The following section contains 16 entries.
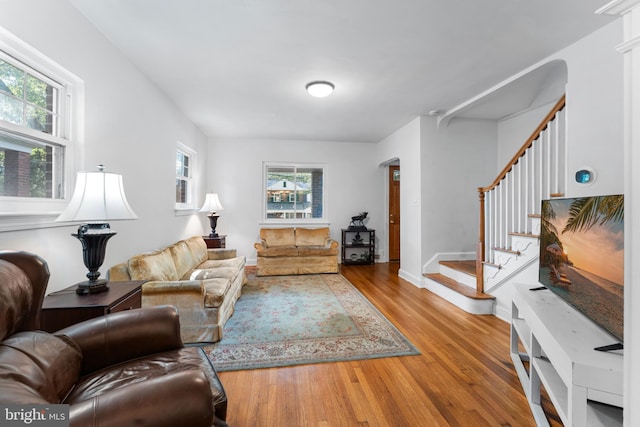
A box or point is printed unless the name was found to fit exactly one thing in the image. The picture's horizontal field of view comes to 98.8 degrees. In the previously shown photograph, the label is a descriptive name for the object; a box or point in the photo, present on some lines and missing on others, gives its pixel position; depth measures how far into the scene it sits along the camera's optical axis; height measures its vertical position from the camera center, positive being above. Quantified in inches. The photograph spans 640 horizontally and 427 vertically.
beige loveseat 191.3 -32.2
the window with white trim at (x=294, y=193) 232.7 +17.0
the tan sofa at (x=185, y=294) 93.0 -28.8
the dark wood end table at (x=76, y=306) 58.3 -20.6
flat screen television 50.7 -9.4
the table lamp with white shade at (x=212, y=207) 189.9 +3.7
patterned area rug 87.7 -45.6
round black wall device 86.9 +11.9
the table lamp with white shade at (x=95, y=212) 62.7 +0.0
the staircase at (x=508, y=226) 105.3 -5.6
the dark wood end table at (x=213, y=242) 181.5 -19.7
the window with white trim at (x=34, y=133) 61.8 +19.9
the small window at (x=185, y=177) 169.2 +23.0
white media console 42.3 -25.9
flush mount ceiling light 121.5 +56.1
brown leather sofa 32.0 -22.7
